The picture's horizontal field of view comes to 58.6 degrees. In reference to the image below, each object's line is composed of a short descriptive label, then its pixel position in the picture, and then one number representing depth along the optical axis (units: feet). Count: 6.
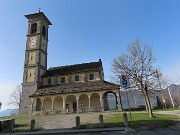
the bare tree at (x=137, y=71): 71.13
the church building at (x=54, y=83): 104.94
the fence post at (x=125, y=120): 39.40
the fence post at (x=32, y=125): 42.90
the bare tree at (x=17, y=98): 184.69
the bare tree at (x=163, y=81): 115.96
